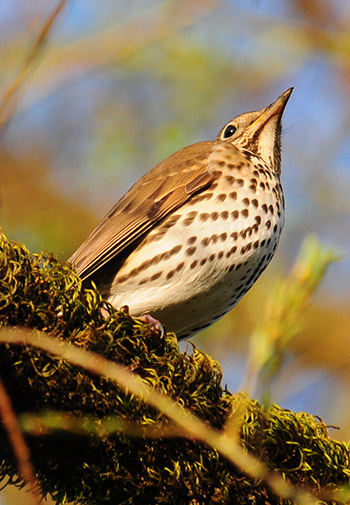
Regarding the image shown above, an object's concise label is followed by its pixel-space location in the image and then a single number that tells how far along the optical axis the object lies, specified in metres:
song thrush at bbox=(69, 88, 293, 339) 7.79
